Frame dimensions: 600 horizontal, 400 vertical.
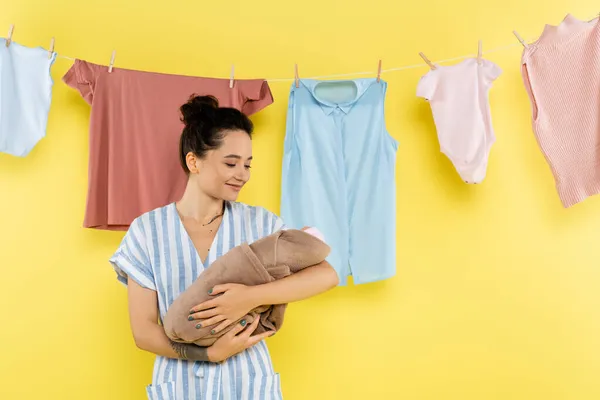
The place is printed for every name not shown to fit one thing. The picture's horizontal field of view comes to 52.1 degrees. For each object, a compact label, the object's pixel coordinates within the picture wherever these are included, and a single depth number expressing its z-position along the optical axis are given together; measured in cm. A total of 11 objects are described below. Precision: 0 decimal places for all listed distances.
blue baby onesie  202
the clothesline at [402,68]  233
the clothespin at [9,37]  200
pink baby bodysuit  219
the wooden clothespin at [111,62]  211
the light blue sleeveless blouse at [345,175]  220
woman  134
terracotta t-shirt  209
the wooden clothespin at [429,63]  220
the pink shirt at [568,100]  202
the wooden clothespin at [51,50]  207
